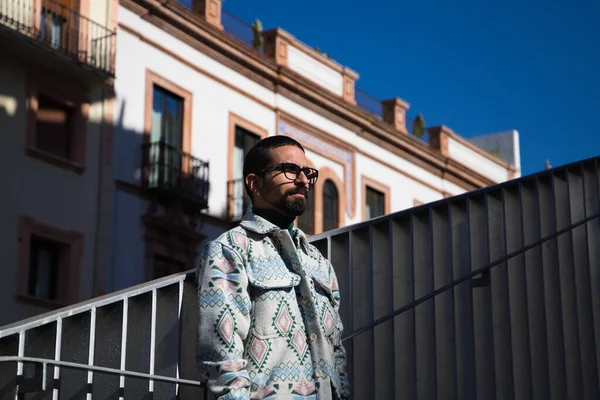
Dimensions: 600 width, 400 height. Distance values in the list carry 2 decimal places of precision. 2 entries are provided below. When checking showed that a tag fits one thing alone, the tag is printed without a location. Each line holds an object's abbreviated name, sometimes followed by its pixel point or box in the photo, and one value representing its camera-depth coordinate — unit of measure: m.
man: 3.97
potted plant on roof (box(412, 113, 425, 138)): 29.09
